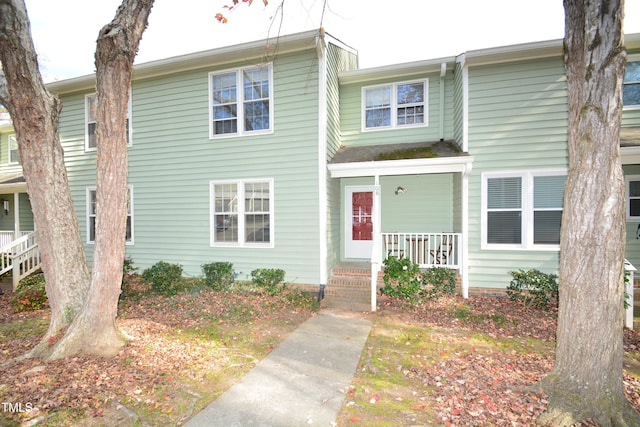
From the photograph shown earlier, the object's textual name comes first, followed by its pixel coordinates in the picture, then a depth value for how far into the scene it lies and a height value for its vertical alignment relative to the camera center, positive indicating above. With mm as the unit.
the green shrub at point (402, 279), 6297 -1547
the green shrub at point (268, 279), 7139 -1714
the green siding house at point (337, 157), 6766 +1264
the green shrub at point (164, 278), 7480 -1802
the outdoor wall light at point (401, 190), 8422 +501
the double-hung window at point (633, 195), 7141 +288
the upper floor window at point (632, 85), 6758 +2783
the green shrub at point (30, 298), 6492 -1980
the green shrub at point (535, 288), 6082 -1703
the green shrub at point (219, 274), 7576 -1710
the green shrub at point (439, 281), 6566 -1643
